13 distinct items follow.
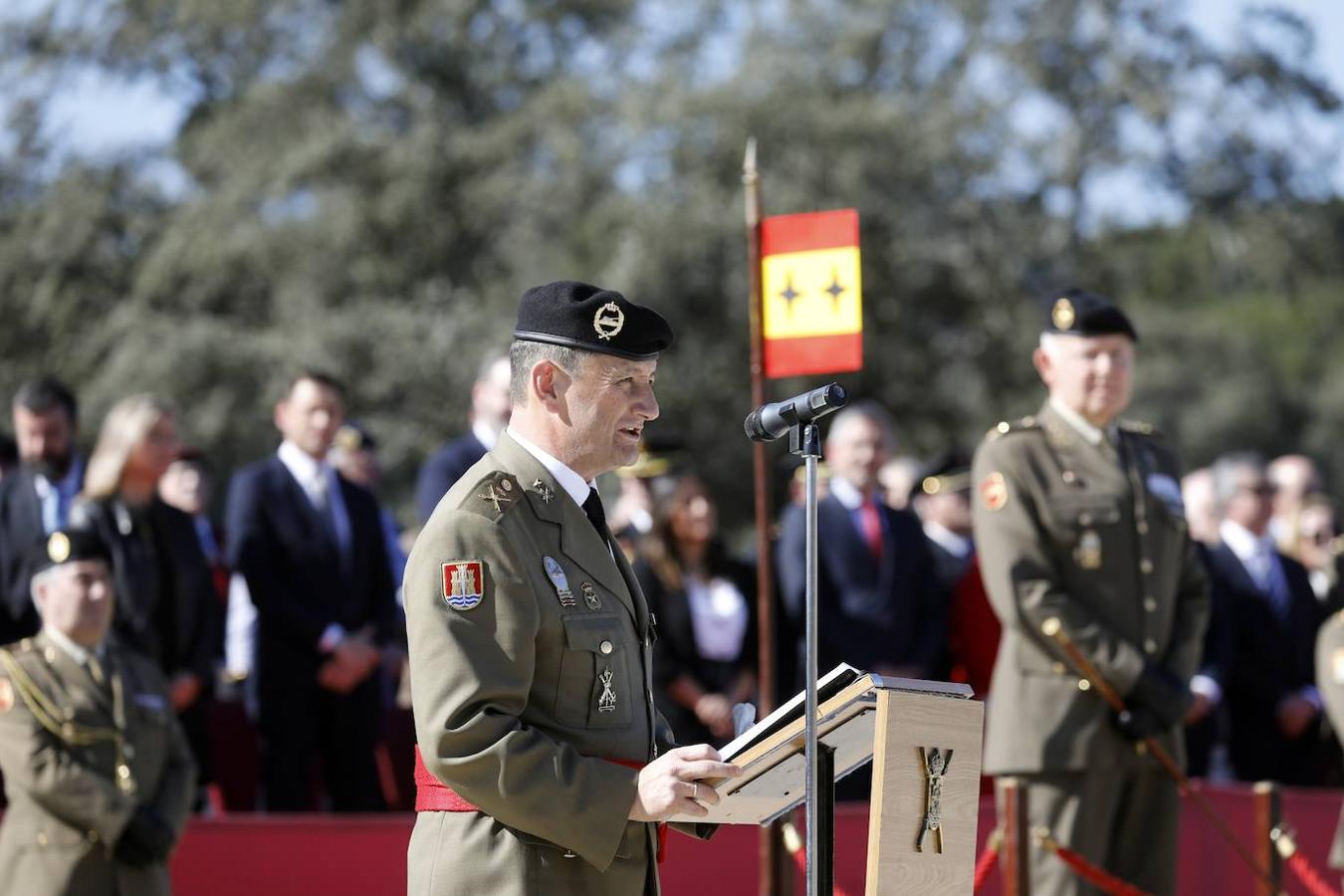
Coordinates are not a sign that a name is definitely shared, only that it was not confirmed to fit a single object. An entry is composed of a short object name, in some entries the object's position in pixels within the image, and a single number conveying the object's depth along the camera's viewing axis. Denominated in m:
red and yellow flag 14.09
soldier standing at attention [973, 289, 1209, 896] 13.48
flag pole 14.33
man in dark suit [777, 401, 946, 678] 17.80
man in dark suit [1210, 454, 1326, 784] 20.53
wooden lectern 7.75
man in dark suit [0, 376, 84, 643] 15.80
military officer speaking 7.54
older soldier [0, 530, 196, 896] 13.37
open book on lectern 7.67
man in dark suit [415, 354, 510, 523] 15.59
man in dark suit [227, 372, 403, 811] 16.25
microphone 7.82
